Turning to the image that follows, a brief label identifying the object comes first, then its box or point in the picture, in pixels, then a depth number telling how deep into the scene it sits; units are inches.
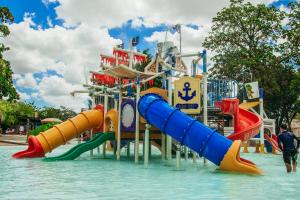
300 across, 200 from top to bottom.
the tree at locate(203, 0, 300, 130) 1493.6
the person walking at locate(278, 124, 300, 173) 466.6
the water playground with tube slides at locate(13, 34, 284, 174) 481.1
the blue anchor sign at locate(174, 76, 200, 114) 544.4
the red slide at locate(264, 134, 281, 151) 978.1
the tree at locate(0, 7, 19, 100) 994.7
